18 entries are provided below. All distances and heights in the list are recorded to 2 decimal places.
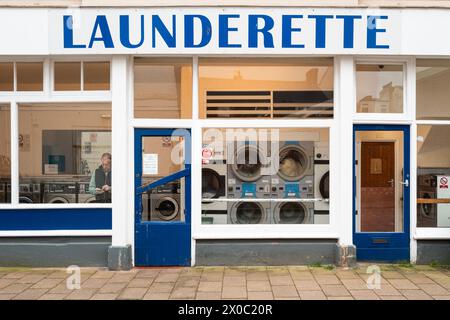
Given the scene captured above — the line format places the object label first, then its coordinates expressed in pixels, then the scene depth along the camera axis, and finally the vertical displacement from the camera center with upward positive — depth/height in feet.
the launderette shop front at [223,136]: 21.22 +1.12
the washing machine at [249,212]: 22.97 -2.85
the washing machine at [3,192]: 22.62 -1.77
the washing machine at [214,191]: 22.76 -1.73
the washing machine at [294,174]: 23.06 -0.86
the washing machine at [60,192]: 22.79 -1.79
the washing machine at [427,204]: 22.82 -2.44
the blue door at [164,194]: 22.02 -1.84
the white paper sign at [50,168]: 23.08 -0.54
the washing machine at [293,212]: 22.93 -2.86
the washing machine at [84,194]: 22.65 -1.88
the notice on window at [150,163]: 22.33 -0.27
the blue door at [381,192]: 22.49 -1.80
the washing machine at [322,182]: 22.76 -1.27
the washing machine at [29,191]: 22.57 -1.73
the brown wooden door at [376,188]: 22.86 -1.60
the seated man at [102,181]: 22.66 -1.21
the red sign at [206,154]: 22.74 +0.16
